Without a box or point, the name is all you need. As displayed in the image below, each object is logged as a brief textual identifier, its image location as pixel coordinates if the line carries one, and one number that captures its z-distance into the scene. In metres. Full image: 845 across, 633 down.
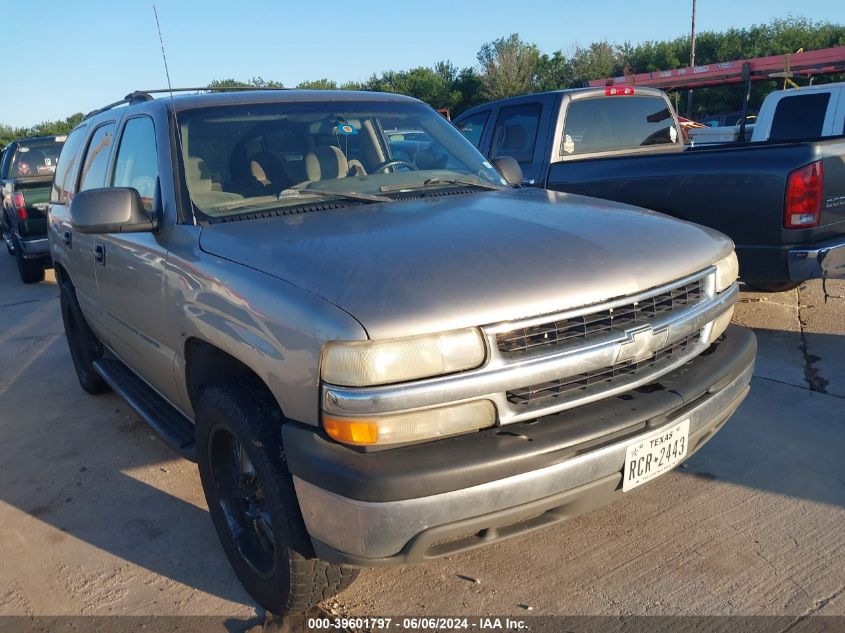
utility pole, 26.50
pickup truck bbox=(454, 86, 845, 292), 4.67
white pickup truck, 8.75
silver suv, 2.06
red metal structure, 12.11
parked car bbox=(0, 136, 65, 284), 9.80
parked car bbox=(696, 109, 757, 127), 21.96
